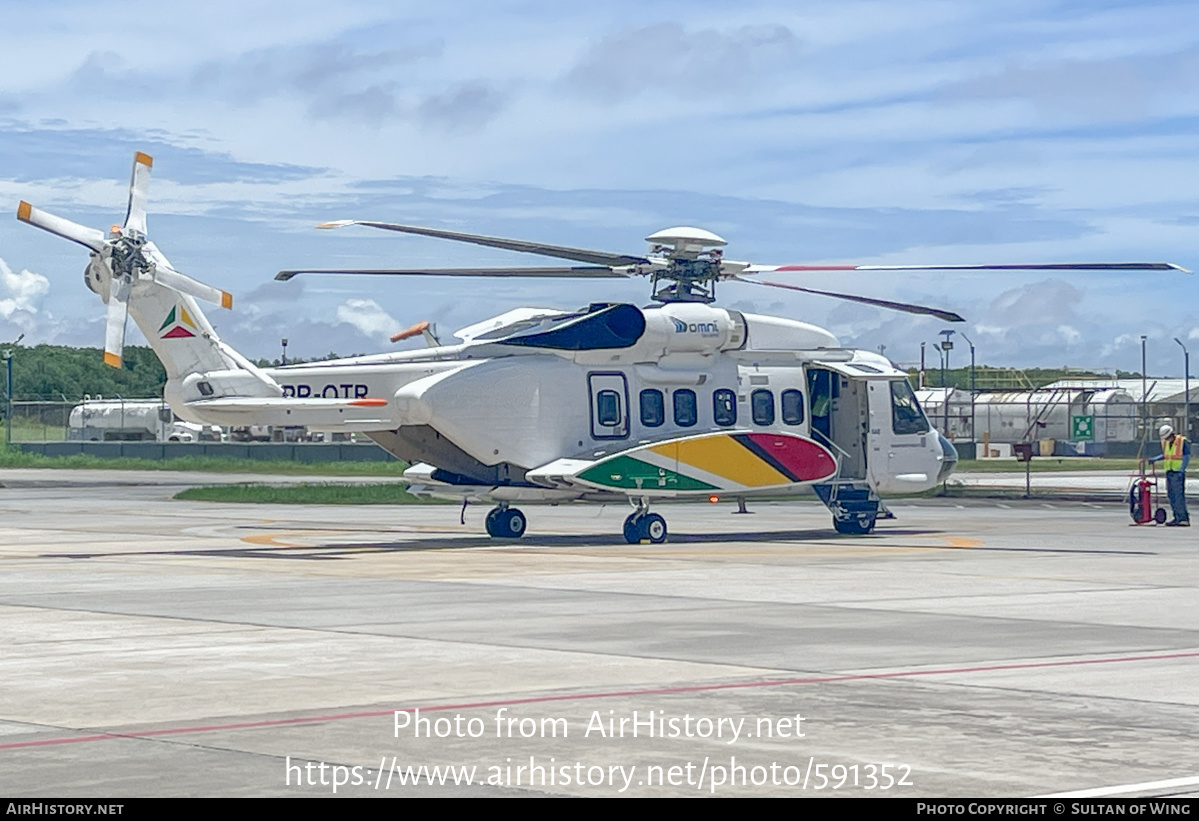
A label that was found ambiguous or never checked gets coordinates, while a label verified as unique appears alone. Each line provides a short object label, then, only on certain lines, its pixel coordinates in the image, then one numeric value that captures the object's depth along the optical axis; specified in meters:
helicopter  25.28
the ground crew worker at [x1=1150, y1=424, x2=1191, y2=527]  30.45
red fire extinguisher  31.56
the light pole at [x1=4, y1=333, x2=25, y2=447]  89.12
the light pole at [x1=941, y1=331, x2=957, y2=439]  109.64
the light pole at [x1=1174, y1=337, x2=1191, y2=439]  81.61
